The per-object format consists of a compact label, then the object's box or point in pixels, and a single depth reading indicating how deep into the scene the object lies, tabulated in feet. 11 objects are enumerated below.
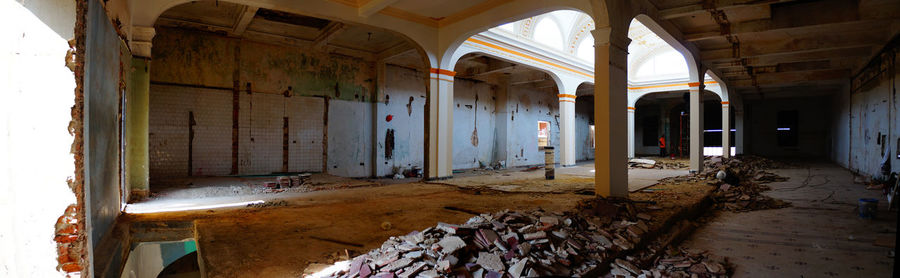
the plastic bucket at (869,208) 19.27
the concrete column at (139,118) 20.65
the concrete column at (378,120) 40.14
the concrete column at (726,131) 47.96
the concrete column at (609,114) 20.07
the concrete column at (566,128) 46.60
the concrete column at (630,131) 55.93
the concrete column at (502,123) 53.78
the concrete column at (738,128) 62.75
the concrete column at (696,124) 35.96
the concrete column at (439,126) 31.50
